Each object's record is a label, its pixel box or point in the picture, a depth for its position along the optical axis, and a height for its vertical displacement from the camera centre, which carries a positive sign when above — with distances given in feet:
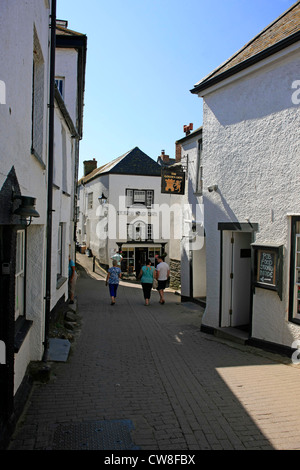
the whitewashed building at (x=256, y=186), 22.39 +3.14
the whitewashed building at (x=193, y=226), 45.06 +0.68
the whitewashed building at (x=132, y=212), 81.92 +4.21
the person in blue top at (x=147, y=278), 43.21 -5.37
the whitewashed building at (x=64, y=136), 27.81 +8.50
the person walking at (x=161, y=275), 45.75 -5.30
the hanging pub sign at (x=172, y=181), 47.44 +6.32
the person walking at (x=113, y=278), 41.11 -5.25
